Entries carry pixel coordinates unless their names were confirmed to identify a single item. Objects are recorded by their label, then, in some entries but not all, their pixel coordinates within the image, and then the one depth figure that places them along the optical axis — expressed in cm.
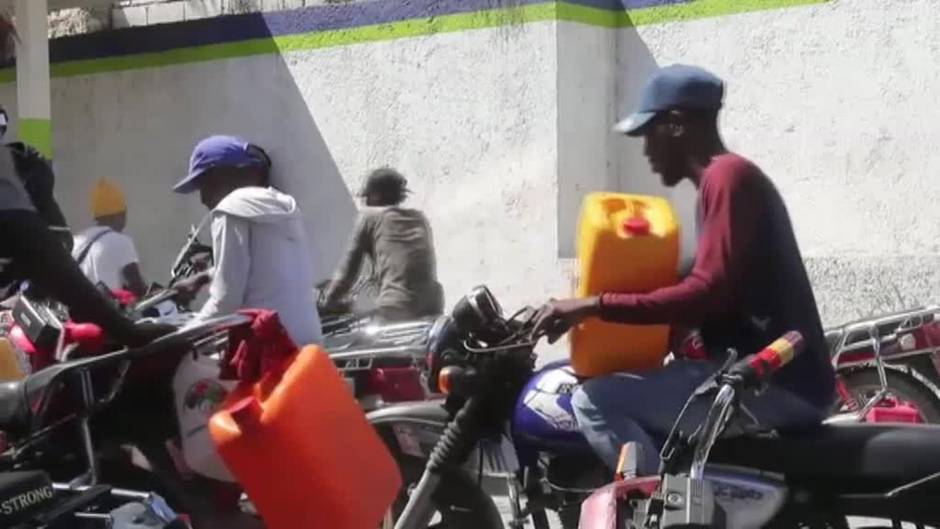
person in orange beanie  838
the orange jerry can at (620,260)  436
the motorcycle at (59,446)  373
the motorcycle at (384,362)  606
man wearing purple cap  573
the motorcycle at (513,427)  463
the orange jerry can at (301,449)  419
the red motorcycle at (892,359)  740
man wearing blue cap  424
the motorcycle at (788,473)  375
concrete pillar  1158
